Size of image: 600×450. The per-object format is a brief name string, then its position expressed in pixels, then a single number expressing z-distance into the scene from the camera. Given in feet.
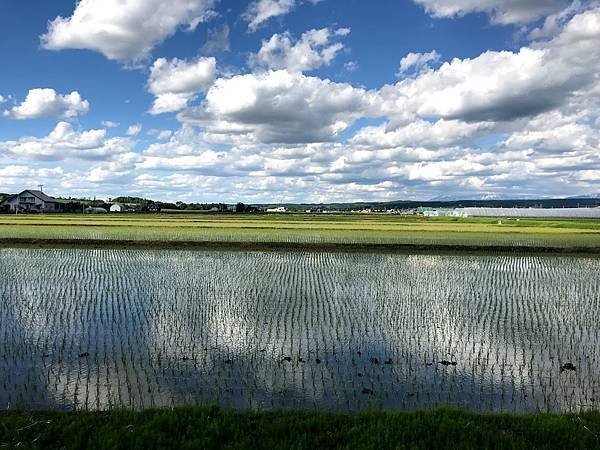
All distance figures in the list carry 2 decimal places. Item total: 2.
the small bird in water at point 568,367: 25.94
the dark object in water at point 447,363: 26.14
